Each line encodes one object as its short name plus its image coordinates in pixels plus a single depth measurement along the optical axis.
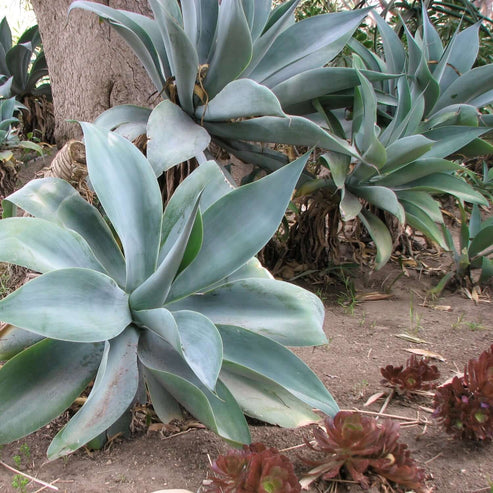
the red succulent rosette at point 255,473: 0.86
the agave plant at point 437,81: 2.04
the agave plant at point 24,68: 4.06
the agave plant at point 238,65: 1.50
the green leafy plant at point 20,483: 1.00
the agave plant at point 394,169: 1.78
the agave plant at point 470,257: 2.31
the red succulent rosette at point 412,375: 1.35
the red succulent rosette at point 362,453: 0.98
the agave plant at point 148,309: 0.96
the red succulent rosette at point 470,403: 1.14
